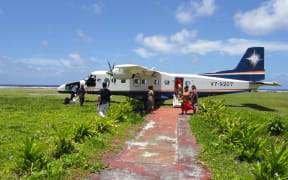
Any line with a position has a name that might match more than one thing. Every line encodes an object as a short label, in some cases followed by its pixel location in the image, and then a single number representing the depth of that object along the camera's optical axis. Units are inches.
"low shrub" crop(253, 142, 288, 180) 138.2
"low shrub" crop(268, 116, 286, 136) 304.5
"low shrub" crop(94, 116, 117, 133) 290.8
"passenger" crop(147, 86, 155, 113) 560.1
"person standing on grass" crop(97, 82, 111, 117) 379.2
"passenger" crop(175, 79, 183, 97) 680.2
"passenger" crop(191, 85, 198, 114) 511.2
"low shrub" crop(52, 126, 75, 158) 193.6
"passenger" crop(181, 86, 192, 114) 494.3
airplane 685.3
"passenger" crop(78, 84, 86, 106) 646.5
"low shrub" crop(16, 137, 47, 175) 157.9
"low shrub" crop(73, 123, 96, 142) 241.4
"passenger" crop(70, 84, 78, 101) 759.1
